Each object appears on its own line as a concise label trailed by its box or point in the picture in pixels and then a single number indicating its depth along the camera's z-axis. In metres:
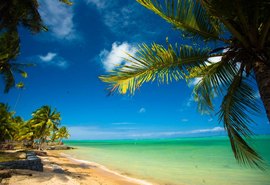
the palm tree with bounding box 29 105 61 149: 31.48
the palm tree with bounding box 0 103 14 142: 20.67
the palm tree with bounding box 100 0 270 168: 2.50
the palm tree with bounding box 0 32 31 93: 16.53
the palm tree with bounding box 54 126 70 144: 48.96
